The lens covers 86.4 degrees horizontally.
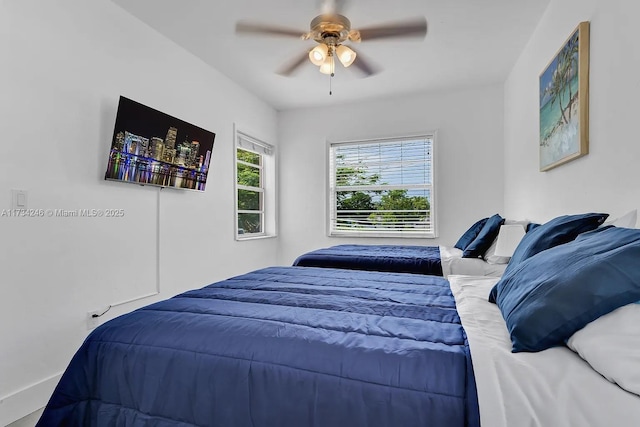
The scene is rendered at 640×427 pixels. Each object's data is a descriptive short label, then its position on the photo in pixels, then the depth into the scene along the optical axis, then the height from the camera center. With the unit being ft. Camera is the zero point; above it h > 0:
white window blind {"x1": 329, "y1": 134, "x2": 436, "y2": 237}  15.02 +1.14
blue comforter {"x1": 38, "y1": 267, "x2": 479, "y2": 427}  2.89 -1.48
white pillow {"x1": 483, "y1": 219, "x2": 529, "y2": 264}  8.43 -1.12
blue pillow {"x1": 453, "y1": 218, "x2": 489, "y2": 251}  10.58 -0.74
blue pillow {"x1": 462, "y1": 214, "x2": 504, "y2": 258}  9.25 -0.80
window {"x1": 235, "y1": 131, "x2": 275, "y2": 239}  14.48 +1.15
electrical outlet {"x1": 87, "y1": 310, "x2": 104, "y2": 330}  7.73 -2.45
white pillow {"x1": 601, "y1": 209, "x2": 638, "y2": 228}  4.50 -0.10
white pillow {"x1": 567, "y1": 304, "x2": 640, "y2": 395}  2.37 -1.01
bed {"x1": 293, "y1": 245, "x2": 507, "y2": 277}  8.83 -1.36
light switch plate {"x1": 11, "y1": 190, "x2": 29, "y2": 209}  6.35 +0.26
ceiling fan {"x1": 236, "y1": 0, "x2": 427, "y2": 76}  7.70 +4.19
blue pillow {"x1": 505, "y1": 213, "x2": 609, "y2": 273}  5.20 -0.31
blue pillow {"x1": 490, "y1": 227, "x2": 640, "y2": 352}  2.80 -0.69
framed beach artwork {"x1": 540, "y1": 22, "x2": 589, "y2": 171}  6.23 +2.27
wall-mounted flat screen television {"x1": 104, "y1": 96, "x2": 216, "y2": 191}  8.09 +1.70
